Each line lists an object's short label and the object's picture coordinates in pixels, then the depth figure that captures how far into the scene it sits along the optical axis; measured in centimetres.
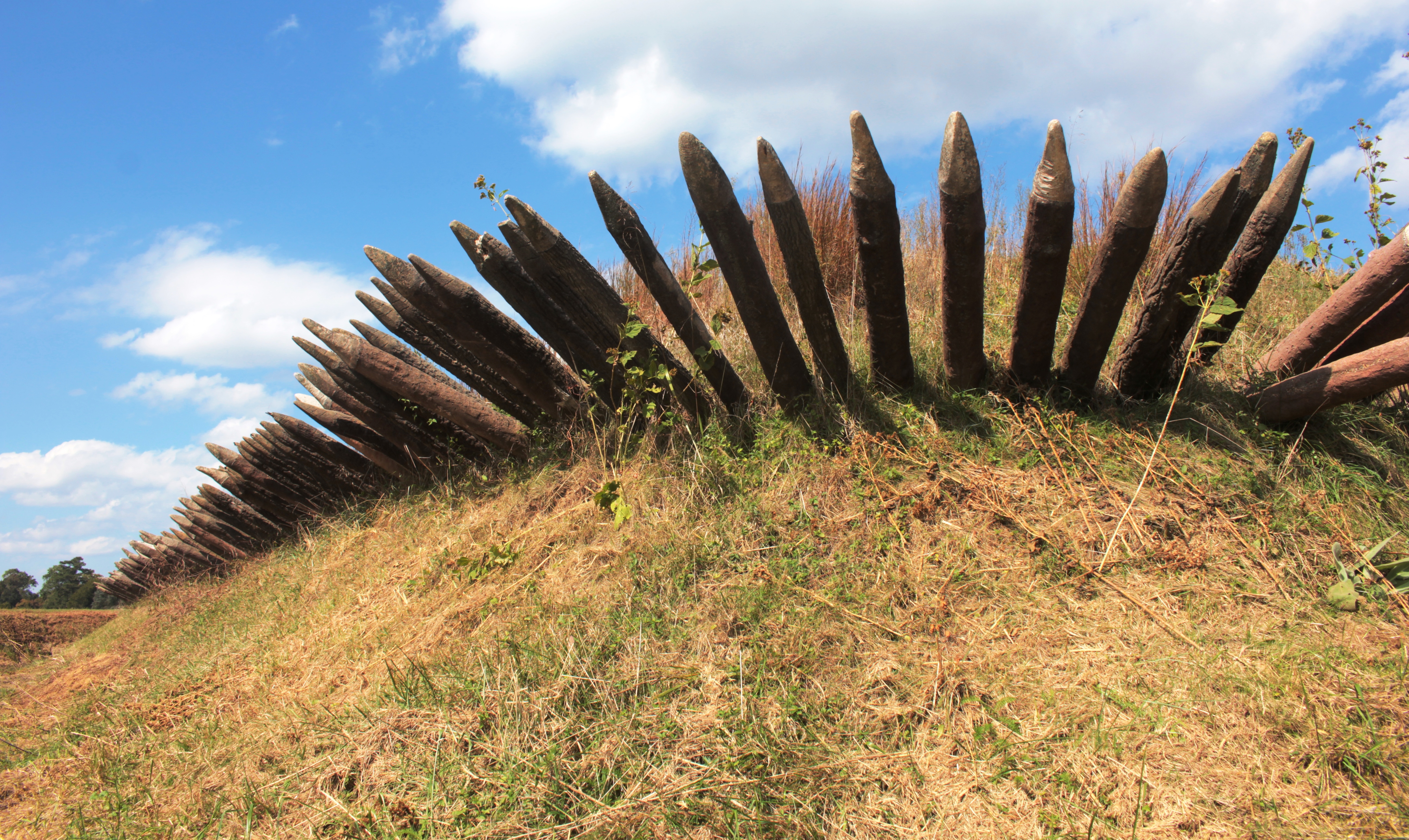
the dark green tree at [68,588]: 2167
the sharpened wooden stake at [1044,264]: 320
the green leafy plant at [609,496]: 376
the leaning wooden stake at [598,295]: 374
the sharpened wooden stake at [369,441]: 581
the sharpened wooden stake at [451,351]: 491
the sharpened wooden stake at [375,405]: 539
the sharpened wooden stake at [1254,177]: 338
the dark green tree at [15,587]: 2328
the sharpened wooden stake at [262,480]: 680
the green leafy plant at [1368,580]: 283
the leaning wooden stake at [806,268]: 343
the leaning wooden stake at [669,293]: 375
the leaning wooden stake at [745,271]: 348
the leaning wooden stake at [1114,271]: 319
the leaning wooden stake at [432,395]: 480
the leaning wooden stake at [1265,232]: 348
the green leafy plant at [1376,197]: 469
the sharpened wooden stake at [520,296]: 397
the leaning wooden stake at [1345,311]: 348
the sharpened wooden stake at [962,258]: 324
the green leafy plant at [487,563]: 384
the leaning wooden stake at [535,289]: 390
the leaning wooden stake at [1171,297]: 336
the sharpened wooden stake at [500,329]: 416
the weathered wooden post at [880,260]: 331
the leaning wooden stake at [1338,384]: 325
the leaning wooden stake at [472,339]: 423
